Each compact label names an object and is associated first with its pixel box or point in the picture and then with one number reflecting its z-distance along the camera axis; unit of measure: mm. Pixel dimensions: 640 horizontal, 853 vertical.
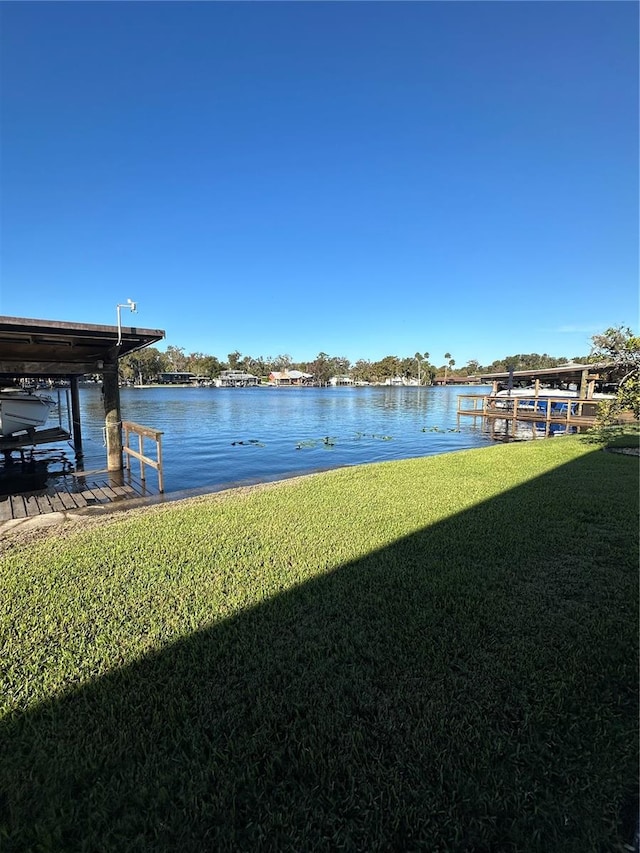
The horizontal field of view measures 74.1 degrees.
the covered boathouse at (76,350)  8125
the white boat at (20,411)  13219
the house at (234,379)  123844
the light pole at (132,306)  8422
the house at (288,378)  135800
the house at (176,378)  114625
